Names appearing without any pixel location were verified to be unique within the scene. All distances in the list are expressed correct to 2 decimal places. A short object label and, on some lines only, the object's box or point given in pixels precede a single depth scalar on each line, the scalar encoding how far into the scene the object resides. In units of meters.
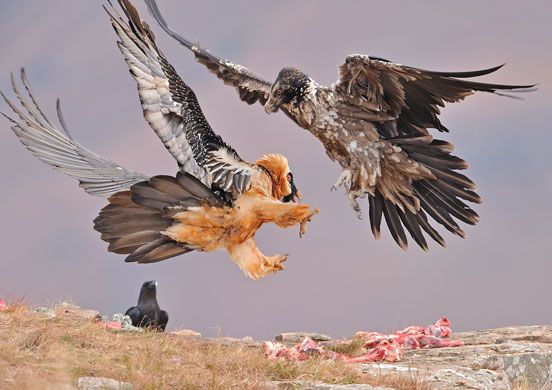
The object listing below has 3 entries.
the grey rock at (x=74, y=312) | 19.06
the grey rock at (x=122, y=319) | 19.91
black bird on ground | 22.19
